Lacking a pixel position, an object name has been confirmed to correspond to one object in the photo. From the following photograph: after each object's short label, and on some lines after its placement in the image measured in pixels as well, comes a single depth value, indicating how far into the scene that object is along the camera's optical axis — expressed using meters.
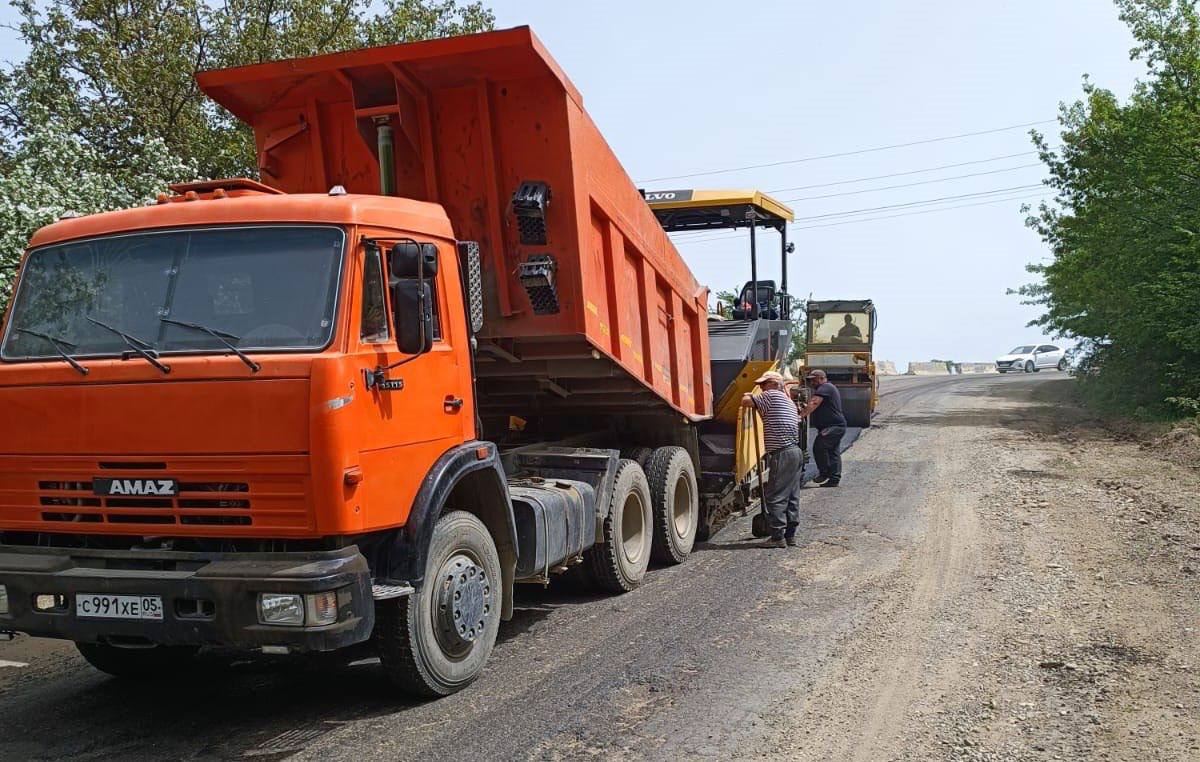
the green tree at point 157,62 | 12.43
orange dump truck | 4.23
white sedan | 48.33
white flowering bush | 7.61
